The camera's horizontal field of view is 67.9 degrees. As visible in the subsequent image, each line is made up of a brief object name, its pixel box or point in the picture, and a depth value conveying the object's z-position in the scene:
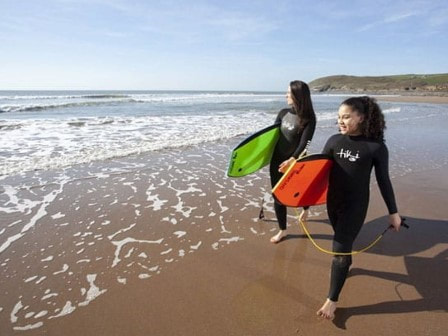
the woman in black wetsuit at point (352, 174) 2.70
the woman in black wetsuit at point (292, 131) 3.89
